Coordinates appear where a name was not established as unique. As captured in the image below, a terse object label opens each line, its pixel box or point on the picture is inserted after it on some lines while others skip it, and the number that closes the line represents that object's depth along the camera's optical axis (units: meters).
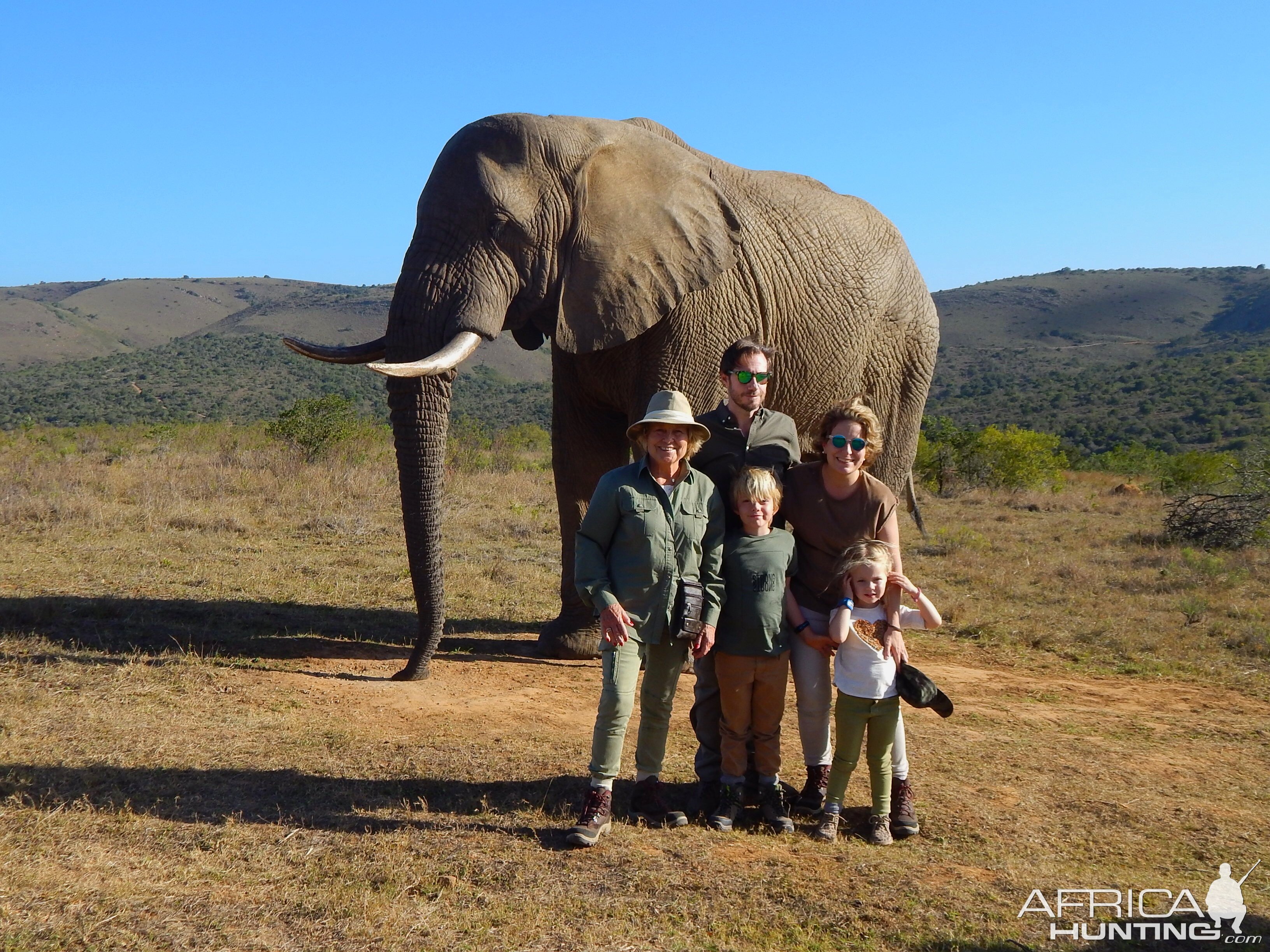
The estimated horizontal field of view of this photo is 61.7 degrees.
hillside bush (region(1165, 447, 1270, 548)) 13.10
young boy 4.46
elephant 6.29
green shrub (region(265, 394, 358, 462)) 18.58
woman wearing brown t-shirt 4.47
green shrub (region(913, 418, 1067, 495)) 21.06
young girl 4.39
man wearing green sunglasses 4.62
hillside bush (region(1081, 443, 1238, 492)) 18.70
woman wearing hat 4.33
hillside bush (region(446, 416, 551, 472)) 20.58
